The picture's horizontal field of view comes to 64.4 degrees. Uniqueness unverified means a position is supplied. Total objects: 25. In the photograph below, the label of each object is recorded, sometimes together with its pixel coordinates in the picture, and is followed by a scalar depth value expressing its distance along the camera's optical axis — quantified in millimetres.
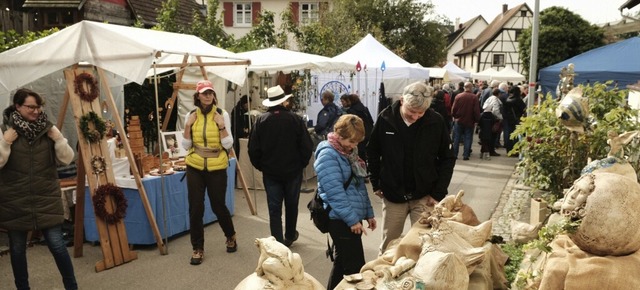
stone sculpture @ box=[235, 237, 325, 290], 2201
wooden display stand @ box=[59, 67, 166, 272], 4836
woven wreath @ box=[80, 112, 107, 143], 4816
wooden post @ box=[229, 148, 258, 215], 6834
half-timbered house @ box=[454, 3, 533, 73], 44938
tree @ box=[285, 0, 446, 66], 32594
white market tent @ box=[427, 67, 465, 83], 18666
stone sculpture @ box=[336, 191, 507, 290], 2322
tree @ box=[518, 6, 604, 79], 21719
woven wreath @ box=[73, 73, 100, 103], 4828
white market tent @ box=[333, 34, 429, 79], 11974
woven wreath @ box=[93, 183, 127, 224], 4809
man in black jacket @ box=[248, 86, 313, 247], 5094
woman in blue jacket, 3383
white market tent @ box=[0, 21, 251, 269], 4746
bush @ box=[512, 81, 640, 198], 4902
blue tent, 8875
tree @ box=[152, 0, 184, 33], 11062
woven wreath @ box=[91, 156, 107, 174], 4875
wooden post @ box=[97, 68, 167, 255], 5059
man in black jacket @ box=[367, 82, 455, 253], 3725
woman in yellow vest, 4969
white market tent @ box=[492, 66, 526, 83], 24172
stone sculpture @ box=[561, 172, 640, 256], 2131
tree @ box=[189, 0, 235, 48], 12203
